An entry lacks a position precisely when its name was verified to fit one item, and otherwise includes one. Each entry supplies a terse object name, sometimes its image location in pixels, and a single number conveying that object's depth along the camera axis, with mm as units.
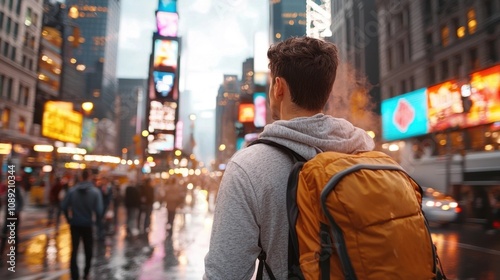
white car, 17344
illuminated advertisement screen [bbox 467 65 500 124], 23406
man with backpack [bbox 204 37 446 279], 1315
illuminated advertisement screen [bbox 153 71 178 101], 48656
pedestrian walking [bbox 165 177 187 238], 14312
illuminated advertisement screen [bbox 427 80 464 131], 26734
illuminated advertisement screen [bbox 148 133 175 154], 53031
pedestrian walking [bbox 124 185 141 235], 15039
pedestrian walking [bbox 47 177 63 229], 17500
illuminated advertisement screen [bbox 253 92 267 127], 49500
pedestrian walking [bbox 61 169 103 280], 7152
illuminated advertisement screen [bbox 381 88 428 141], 31406
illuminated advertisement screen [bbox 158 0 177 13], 52806
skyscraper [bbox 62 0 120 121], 94175
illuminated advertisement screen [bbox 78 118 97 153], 41731
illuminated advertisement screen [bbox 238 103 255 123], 50394
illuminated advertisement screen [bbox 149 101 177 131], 51031
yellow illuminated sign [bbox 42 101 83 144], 25688
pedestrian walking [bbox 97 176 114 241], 12170
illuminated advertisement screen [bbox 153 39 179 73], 47969
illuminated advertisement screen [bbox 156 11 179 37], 50206
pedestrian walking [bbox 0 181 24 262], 8649
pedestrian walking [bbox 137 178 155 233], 14953
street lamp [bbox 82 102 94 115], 23403
